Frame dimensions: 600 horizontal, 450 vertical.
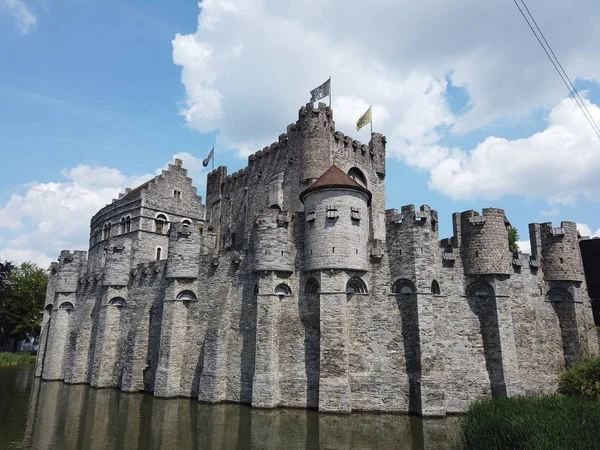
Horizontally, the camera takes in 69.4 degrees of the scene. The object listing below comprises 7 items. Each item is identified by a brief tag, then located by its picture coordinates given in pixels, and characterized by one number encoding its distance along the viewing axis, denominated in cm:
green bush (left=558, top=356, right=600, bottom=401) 1666
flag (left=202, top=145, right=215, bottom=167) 4088
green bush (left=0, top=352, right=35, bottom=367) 4369
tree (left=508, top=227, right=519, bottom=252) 4222
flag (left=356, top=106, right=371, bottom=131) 3063
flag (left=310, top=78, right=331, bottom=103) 2799
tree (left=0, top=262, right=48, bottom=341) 4853
